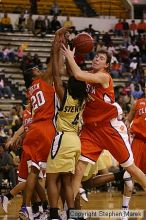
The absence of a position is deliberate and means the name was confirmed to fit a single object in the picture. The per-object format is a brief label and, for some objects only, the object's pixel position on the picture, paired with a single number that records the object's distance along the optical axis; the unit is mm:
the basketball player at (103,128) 8477
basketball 7992
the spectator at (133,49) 28078
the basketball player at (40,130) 8609
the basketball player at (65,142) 7828
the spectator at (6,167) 15586
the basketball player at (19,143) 9492
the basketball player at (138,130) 10336
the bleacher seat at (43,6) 29609
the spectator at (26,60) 23641
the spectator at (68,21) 28062
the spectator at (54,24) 27688
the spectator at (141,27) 29953
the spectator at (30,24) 27438
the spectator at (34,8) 29500
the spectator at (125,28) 29375
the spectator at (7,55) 24906
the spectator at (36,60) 23391
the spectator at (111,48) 27650
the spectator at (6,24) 26734
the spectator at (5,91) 22334
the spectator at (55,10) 29359
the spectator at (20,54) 25047
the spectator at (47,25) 27625
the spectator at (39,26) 27391
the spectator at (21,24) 27355
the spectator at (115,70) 26016
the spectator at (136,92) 23242
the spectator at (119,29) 29406
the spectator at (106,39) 27891
